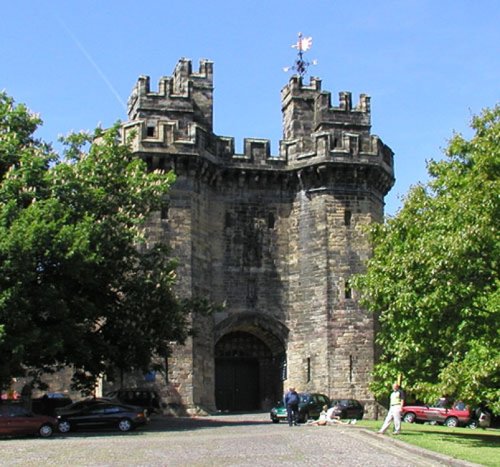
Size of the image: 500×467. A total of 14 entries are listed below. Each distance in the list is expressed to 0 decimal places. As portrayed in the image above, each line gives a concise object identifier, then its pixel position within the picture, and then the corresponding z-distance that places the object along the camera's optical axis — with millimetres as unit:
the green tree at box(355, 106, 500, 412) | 20859
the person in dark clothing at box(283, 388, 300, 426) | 29469
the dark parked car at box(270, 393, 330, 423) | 32438
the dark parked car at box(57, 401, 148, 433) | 27625
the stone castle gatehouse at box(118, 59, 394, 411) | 36938
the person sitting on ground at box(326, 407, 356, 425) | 29500
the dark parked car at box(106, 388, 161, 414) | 33469
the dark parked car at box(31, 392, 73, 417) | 33094
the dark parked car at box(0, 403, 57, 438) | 24906
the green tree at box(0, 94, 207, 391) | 24938
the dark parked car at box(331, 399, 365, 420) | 34188
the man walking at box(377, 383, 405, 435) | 23656
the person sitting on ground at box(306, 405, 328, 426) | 29594
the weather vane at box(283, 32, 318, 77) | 44469
